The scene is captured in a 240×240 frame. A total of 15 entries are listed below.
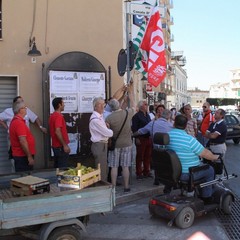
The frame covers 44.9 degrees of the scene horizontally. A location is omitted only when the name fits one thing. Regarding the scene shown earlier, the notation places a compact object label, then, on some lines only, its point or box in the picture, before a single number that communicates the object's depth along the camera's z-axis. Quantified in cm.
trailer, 318
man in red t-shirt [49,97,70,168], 546
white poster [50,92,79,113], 716
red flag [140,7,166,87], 661
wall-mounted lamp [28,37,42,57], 664
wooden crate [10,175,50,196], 349
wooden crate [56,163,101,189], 365
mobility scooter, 432
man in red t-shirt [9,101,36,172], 479
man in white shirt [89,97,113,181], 525
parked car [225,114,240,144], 1395
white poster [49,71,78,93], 701
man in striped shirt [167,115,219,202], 453
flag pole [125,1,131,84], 612
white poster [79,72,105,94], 732
